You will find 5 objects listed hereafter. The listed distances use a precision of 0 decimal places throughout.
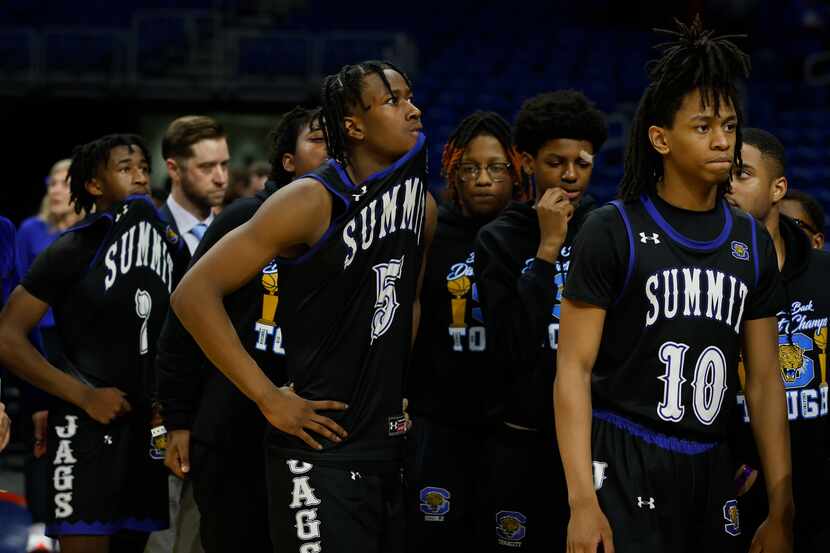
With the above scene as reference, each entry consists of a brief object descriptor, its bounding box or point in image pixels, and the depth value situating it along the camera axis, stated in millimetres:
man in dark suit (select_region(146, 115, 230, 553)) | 10734
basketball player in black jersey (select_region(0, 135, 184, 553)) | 9062
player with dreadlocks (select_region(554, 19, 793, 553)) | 6164
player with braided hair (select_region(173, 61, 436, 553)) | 6570
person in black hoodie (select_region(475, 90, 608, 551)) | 7758
